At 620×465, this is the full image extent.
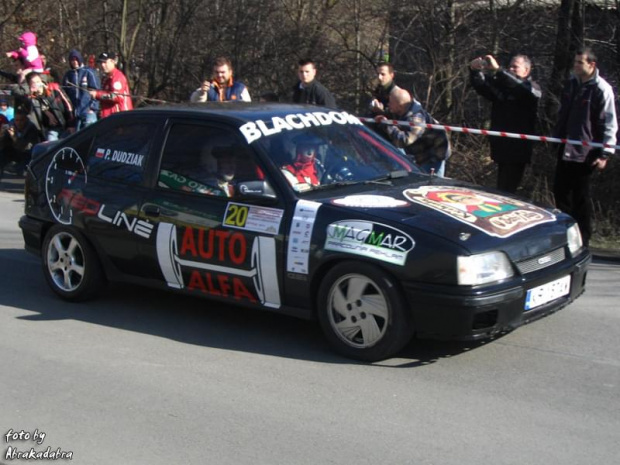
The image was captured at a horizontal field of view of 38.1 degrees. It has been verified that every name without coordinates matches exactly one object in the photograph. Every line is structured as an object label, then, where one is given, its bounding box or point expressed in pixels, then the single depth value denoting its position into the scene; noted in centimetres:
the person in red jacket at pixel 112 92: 1309
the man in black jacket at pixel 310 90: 1059
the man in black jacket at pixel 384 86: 980
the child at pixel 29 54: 1650
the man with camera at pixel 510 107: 938
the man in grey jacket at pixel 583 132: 863
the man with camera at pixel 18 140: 1439
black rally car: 539
